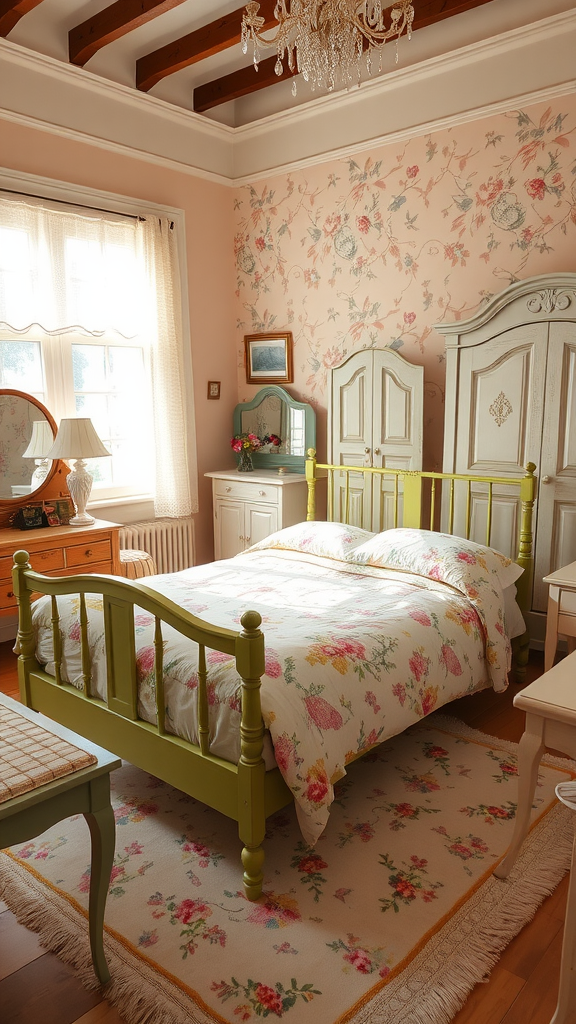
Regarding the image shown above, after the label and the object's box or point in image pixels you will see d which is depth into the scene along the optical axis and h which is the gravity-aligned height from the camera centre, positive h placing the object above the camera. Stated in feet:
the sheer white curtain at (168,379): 14.69 +0.32
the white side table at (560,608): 9.37 -2.86
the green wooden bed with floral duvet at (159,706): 6.35 -3.40
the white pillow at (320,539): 11.72 -2.46
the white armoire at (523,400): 10.70 -0.14
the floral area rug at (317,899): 5.53 -4.60
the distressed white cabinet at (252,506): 14.70 -2.37
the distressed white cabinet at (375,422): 12.88 -0.56
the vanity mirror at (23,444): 12.77 -0.87
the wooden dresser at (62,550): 11.54 -2.66
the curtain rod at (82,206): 12.40 +3.52
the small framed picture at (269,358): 15.83 +0.80
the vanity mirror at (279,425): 15.42 -0.70
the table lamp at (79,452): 12.56 -0.99
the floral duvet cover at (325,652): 6.70 -2.84
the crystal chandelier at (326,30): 7.28 +3.78
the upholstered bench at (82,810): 4.86 -2.93
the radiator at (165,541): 14.75 -3.11
